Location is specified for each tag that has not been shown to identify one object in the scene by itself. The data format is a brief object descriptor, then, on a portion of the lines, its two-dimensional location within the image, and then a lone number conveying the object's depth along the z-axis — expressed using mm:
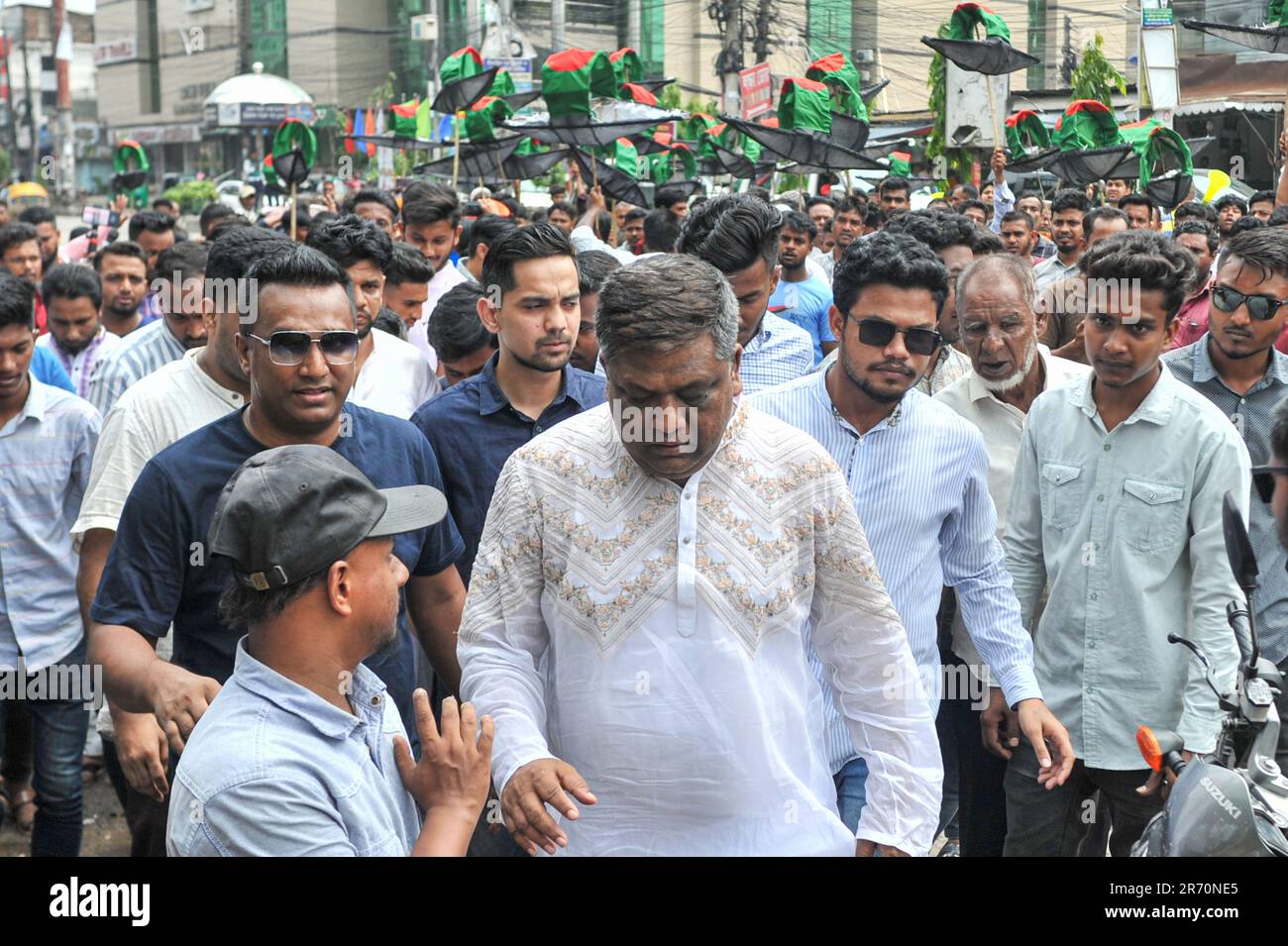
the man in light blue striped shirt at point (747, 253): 4848
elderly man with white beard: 4594
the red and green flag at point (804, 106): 13477
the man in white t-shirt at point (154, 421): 3729
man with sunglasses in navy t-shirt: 3258
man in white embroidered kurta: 2709
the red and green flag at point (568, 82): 13672
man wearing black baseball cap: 2217
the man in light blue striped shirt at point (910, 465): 3715
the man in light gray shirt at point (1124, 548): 4008
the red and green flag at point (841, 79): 15398
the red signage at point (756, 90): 19734
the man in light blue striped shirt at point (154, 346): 5809
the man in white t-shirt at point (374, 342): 5105
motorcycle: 2594
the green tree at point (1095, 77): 25859
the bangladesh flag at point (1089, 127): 14773
